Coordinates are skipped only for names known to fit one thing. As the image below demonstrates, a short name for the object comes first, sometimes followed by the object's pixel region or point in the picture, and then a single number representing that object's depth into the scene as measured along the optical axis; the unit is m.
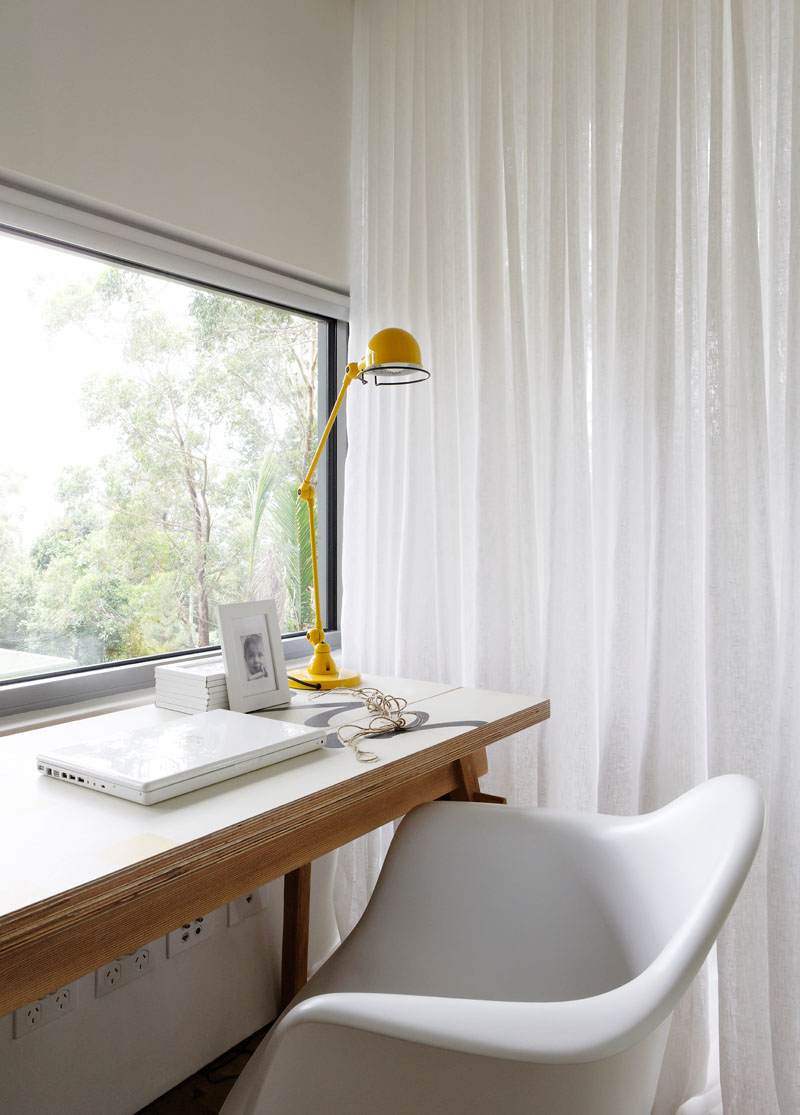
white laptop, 0.98
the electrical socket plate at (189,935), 1.62
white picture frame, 1.38
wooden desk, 0.74
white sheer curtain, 1.42
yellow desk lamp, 1.54
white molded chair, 0.65
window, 1.54
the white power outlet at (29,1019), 1.34
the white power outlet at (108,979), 1.47
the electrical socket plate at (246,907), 1.77
